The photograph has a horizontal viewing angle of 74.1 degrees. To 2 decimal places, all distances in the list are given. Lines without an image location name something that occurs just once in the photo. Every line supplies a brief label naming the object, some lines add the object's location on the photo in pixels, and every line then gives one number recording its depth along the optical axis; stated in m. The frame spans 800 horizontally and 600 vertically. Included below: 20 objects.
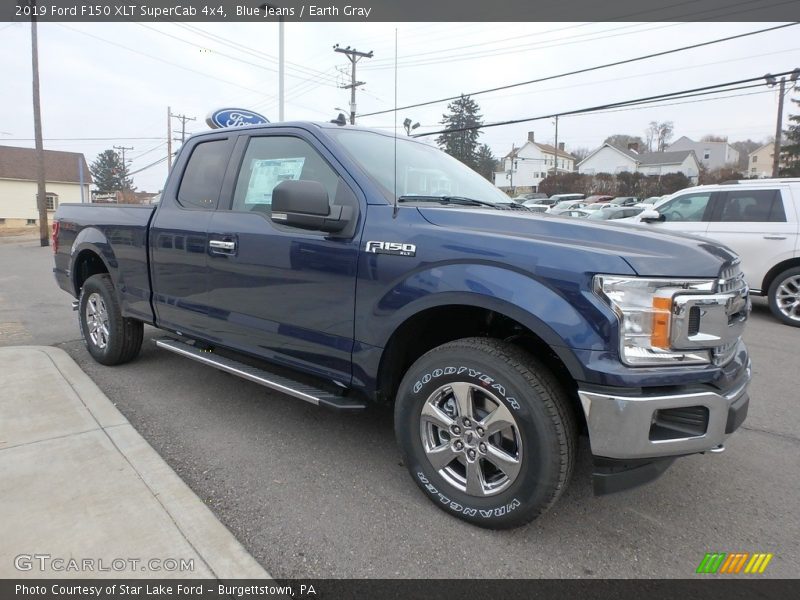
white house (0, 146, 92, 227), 45.19
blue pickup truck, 2.15
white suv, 7.27
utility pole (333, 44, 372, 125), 27.41
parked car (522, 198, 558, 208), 34.96
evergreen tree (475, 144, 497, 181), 53.59
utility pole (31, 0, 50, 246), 22.78
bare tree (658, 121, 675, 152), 82.50
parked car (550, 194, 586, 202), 41.27
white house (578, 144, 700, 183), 70.50
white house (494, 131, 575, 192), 84.38
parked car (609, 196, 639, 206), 38.12
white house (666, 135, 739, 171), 83.44
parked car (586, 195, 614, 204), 41.30
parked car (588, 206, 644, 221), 19.82
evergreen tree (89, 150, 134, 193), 85.81
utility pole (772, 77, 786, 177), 30.89
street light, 18.43
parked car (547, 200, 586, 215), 26.63
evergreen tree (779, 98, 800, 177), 39.22
